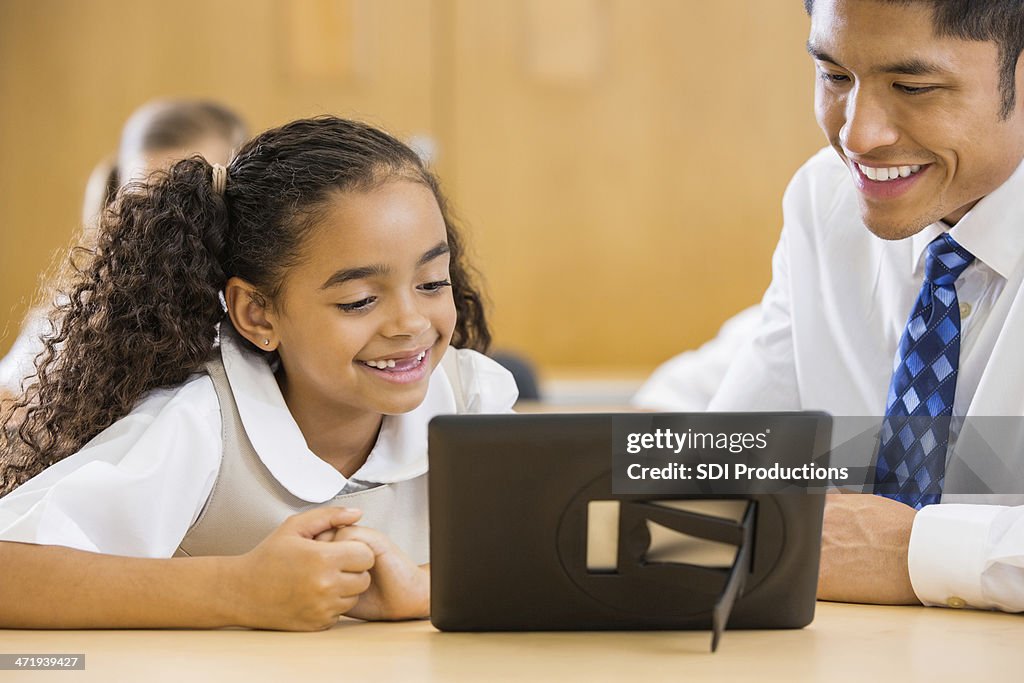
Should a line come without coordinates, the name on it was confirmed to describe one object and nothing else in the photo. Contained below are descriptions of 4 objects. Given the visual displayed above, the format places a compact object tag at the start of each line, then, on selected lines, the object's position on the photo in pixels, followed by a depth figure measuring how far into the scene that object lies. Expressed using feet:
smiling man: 5.40
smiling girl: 5.50
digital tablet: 4.82
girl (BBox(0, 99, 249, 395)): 8.28
